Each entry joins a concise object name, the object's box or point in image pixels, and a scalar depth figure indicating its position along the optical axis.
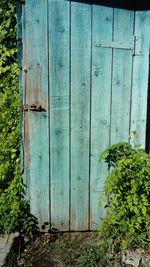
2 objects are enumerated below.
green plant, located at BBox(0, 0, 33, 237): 3.91
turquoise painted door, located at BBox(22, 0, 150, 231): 3.58
